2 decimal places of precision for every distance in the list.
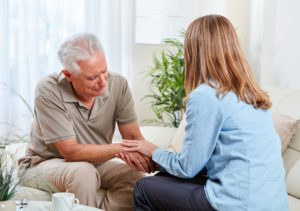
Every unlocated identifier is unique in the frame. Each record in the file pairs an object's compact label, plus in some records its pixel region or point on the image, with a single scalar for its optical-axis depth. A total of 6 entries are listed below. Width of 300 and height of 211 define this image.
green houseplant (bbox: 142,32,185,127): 3.60
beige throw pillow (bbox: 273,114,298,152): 2.56
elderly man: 2.30
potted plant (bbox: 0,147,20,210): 1.72
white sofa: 2.31
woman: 1.88
